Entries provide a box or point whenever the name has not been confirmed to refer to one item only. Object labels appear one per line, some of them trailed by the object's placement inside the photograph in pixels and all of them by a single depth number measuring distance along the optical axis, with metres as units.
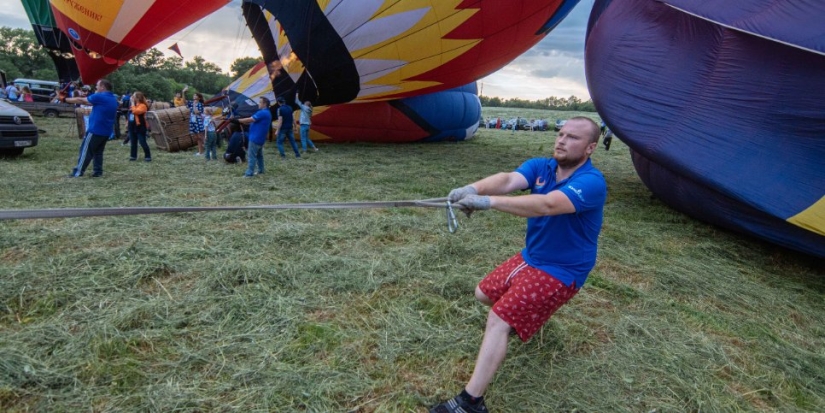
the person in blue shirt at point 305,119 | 10.16
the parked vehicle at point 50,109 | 17.23
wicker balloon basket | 9.91
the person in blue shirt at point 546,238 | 1.93
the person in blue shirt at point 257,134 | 7.26
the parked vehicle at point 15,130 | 7.68
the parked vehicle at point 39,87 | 22.98
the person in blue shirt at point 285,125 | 9.57
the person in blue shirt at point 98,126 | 6.57
